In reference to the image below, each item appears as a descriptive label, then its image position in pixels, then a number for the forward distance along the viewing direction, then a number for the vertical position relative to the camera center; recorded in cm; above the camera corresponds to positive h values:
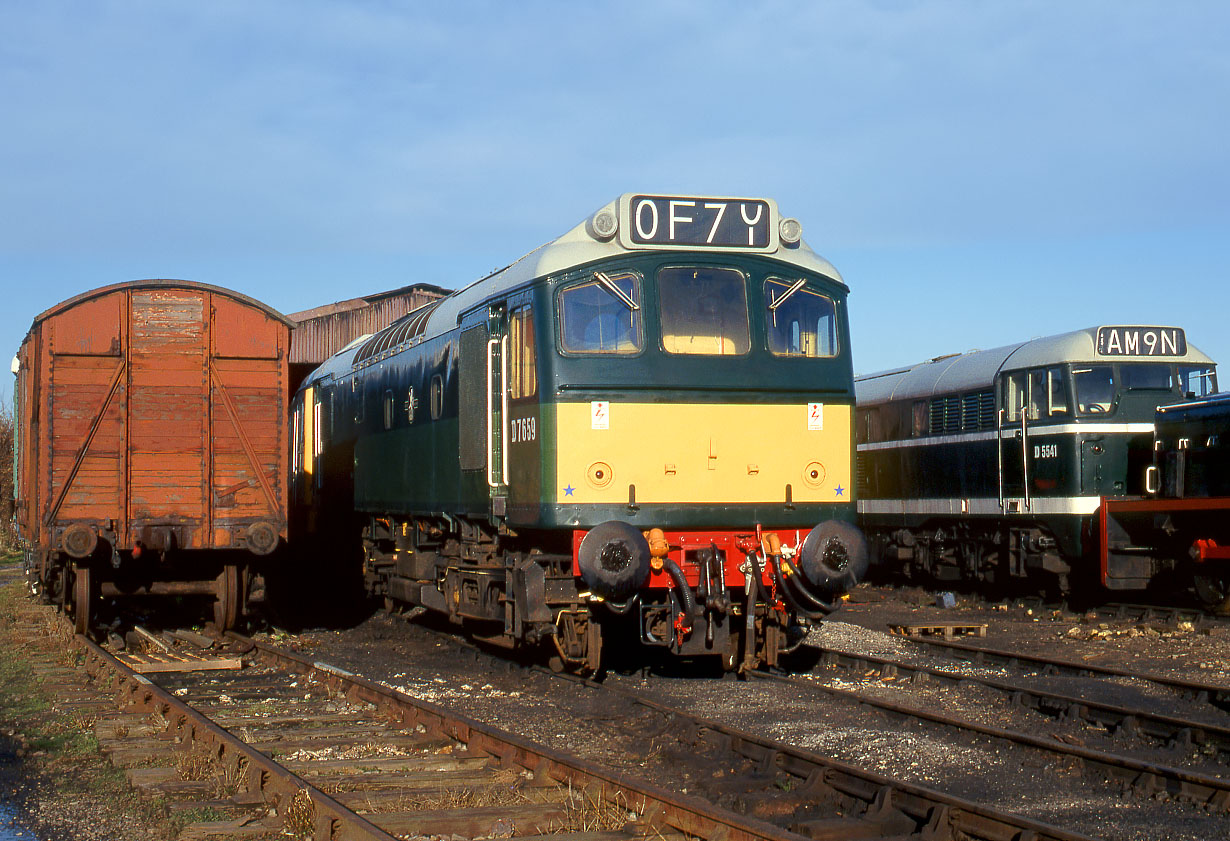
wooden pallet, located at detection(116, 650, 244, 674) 1191 -142
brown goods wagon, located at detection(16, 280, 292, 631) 1305 +82
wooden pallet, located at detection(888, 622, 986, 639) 1464 -152
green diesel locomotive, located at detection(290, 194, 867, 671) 986 +55
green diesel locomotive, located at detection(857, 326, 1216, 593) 1678 +60
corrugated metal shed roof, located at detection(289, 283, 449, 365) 3023 +456
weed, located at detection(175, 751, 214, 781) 737 -146
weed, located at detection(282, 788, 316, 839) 615 -147
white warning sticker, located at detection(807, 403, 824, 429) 1048 +68
